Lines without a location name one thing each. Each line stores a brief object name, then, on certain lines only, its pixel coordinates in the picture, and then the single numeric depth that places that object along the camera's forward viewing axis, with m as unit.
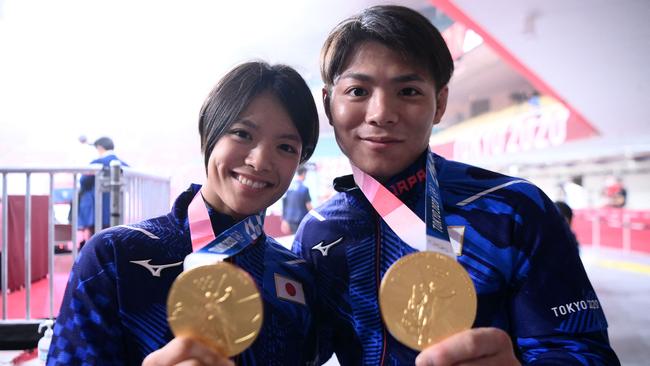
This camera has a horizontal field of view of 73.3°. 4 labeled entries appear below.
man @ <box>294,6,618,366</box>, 1.05
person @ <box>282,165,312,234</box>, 7.45
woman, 1.03
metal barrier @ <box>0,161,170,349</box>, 3.27
